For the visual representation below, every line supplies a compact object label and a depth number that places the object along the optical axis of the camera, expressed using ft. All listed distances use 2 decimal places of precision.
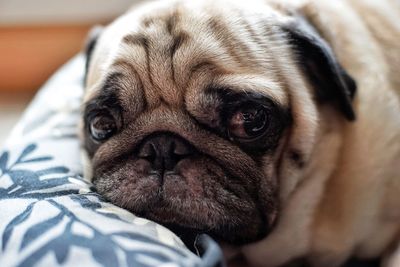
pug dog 1.11
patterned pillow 0.96
